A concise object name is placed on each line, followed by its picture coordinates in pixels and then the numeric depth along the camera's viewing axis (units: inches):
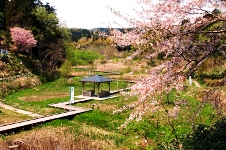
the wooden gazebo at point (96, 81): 738.2
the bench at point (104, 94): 734.5
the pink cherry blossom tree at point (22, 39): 1102.5
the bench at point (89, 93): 747.4
